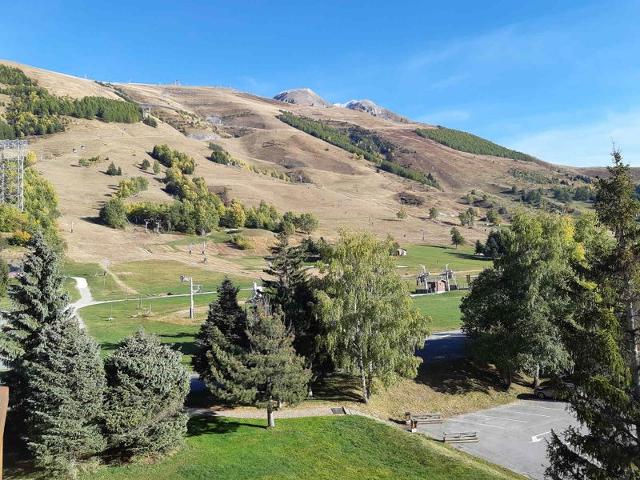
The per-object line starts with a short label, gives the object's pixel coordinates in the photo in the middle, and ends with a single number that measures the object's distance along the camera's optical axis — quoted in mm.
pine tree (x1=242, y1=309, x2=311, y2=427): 29516
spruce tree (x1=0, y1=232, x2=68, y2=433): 26125
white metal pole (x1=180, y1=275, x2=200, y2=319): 59031
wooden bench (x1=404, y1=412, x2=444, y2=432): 35919
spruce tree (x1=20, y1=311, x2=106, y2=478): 23328
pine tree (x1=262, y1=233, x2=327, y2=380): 35875
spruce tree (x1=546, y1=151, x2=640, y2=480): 15039
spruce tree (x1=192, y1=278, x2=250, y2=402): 29156
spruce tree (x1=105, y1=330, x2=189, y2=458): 25359
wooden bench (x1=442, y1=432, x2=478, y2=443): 33219
